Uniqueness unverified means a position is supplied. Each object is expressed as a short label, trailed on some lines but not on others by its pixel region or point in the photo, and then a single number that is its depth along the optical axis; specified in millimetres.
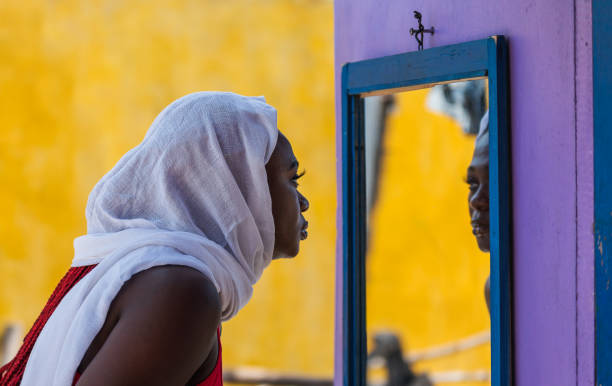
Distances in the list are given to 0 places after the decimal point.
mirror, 2476
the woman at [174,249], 2123
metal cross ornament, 2456
